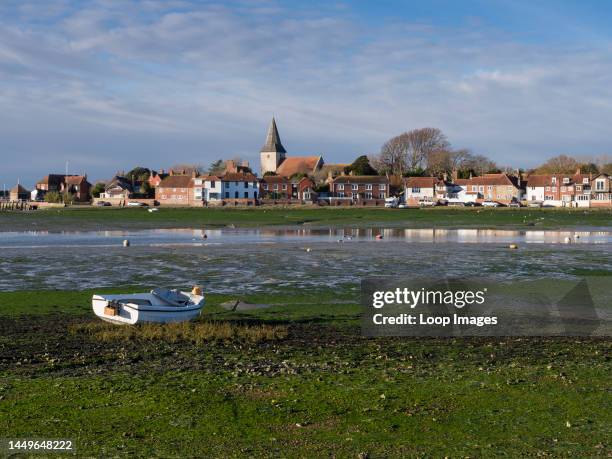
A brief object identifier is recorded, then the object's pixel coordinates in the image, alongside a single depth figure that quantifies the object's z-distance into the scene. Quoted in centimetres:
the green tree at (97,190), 17808
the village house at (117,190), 16580
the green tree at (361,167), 17212
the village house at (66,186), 18450
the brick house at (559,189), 15488
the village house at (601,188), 15238
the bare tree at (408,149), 18500
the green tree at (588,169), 17338
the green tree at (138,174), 18598
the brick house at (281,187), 16240
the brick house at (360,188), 16088
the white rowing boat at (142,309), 2059
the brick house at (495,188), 15988
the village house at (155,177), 17875
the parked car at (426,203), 15188
